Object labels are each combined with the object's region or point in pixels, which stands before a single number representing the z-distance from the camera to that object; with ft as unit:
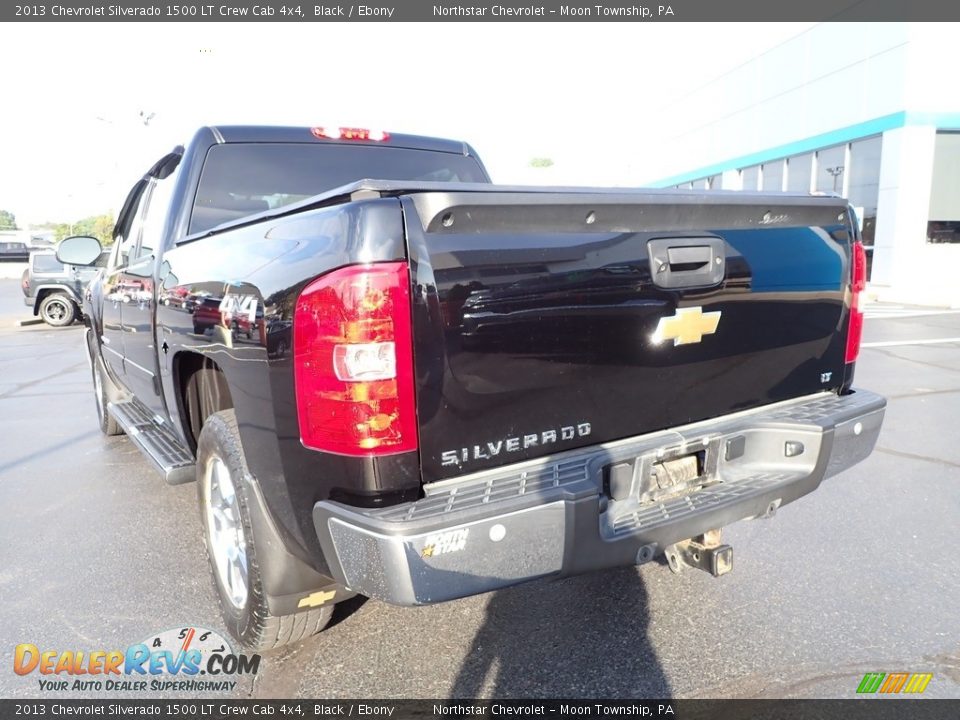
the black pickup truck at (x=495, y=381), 6.33
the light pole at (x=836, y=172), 67.05
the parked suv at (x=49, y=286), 50.03
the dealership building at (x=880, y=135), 57.72
